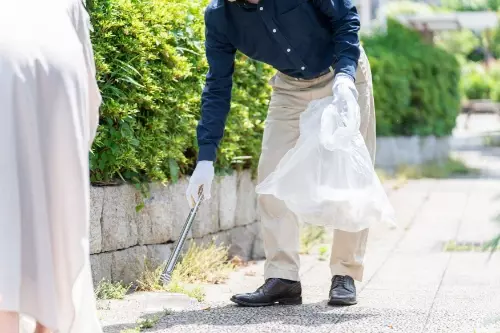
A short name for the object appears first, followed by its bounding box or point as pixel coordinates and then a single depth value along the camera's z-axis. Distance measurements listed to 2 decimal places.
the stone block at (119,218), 10.36
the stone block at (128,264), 10.52
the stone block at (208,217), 11.91
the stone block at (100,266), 10.17
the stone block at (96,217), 10.12
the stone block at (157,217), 10.91
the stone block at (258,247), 13.16
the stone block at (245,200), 12.88
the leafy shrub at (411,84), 23.22
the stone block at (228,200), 12.41
